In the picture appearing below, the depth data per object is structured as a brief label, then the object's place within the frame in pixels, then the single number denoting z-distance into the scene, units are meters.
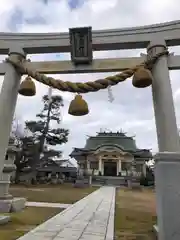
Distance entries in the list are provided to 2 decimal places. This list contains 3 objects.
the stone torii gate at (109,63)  2.77
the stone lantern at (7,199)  3.91
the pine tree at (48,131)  18.06
